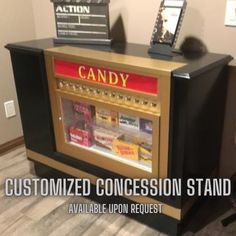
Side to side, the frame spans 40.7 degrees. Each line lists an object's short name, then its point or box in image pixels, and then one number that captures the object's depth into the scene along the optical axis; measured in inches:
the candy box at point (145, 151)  59.9
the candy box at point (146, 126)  58.7
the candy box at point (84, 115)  66.4
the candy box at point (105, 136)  65.2
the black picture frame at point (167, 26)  55.0
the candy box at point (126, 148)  60.9
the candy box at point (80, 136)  67.4
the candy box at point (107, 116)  62.7
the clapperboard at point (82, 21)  62.6
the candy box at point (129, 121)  60.3
